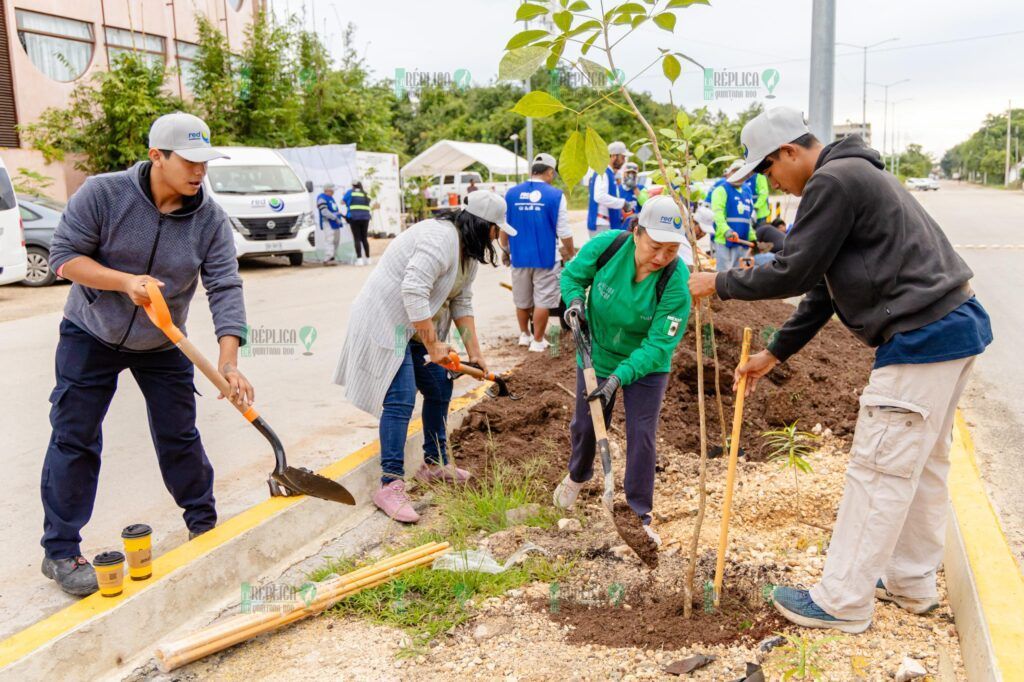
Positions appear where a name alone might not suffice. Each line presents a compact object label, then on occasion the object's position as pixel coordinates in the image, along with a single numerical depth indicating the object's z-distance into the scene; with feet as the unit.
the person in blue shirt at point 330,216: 60.64
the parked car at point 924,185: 216.08
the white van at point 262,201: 52.65
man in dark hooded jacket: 9.36
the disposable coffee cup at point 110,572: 10.42
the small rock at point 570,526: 13.84
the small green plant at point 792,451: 14.10
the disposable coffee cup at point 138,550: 10.77
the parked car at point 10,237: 39.73
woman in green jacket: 12.56
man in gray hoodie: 11.03
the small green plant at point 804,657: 9.10
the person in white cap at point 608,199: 34.04
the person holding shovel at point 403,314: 14.47
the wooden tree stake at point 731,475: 10.11
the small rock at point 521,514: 14.12
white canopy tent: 101.29
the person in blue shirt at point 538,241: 27.27
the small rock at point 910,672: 9.23
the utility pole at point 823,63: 24.09
